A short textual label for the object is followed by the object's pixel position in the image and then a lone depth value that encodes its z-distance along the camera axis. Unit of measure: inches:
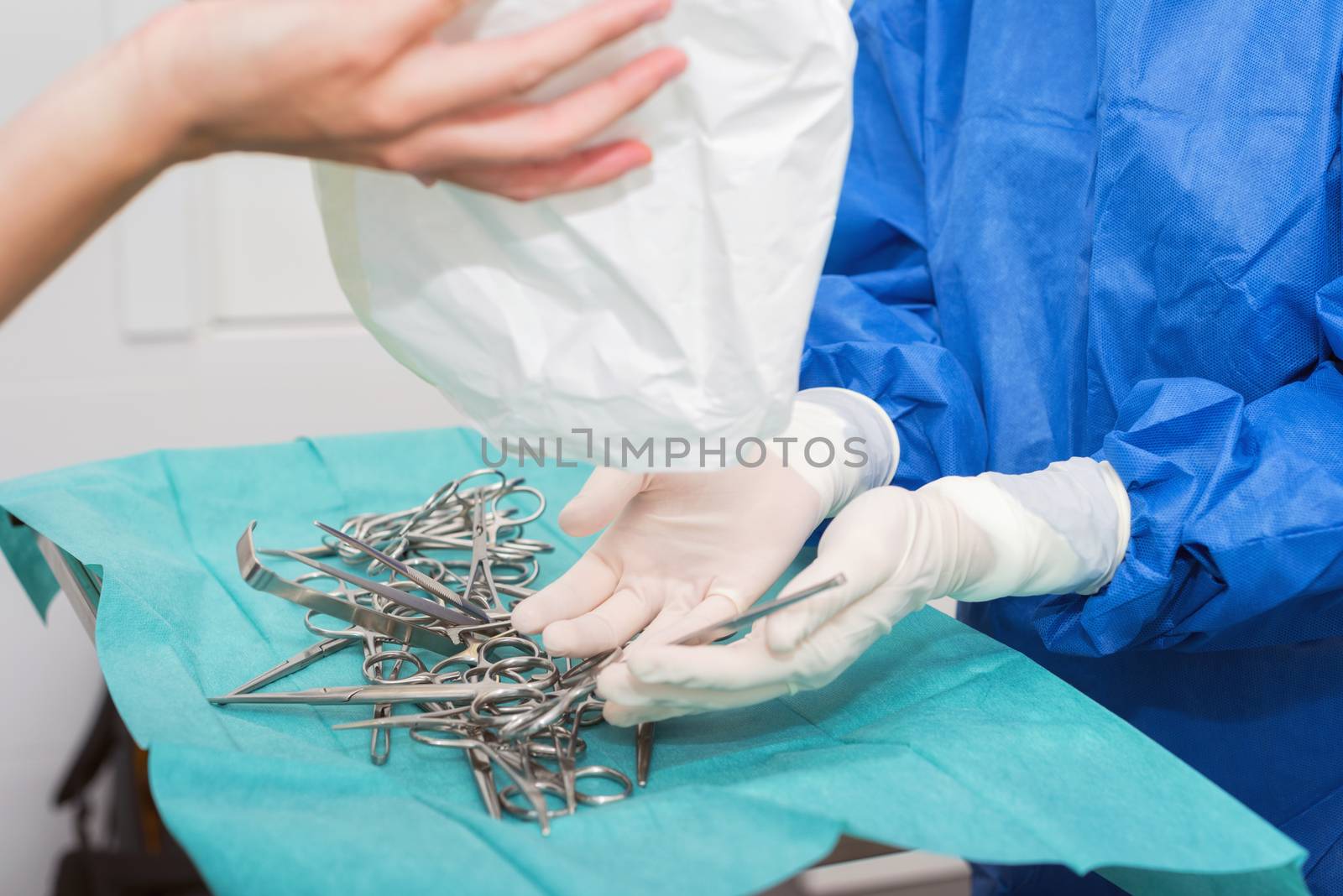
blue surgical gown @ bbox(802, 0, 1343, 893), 35.2
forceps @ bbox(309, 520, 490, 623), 38.5
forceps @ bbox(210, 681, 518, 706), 32.2
